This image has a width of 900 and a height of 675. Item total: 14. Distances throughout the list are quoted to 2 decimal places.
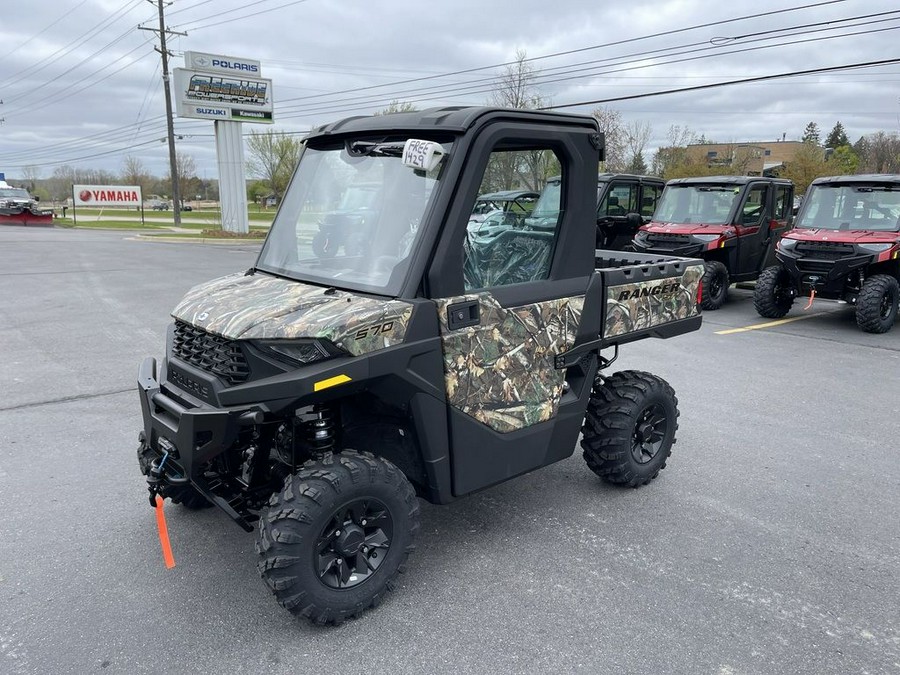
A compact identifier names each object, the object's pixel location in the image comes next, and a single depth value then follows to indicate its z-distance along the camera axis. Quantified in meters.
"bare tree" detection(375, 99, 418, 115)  31.95
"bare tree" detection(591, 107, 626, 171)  30.66
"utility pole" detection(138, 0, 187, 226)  31.72
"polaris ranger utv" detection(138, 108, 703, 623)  2.68
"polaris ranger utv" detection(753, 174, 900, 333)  9.09
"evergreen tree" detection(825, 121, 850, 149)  88.24
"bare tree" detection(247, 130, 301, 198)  48.81
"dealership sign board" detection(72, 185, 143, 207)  43.31
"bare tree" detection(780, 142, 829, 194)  30.91
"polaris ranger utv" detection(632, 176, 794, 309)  11.28
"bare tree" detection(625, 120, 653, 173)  37.75
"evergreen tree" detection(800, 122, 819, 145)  86.91
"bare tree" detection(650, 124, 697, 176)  39.75
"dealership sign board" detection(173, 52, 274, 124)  26.42
